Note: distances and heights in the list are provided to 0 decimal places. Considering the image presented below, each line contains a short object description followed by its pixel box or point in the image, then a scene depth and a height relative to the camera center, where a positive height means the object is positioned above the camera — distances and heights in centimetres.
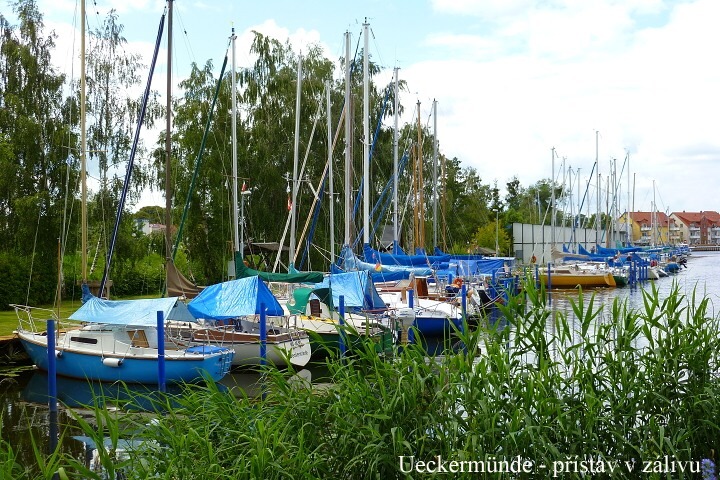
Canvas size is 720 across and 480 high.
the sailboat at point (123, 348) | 1975 -291
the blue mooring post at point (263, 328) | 1972 -227
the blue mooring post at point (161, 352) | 1752 -260
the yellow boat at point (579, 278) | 5594 -301
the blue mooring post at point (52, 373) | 1657 -292
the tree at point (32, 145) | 3288 +403
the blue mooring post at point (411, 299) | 2877 -232
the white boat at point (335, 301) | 2431 -205
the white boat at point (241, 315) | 2122 -210
